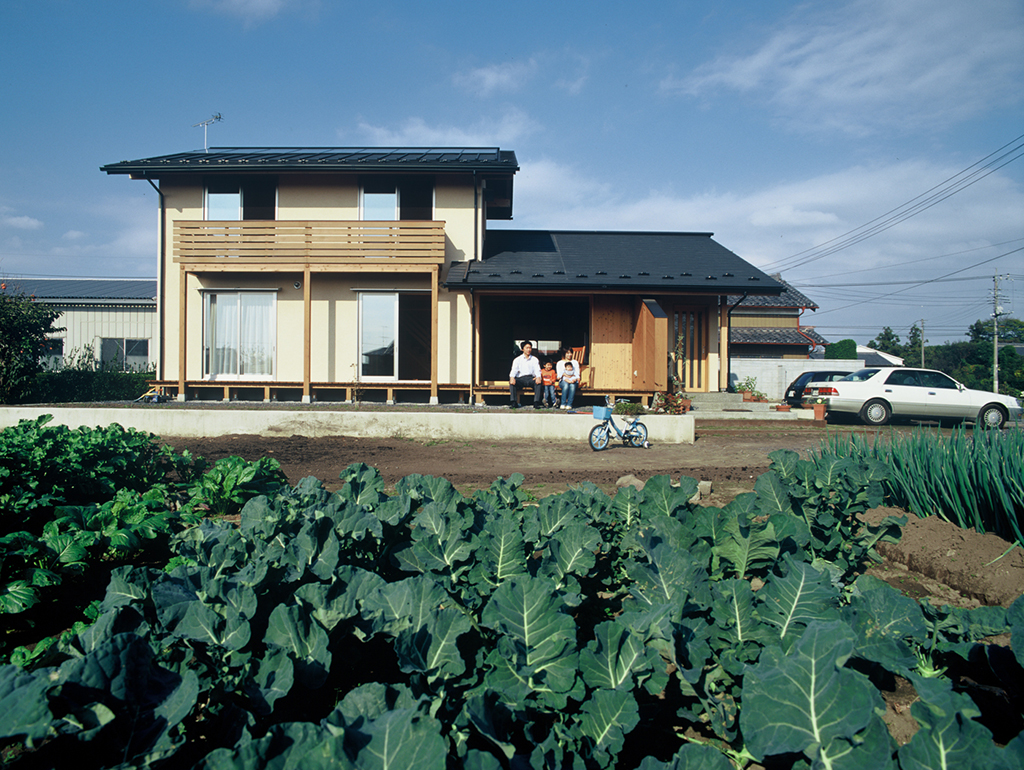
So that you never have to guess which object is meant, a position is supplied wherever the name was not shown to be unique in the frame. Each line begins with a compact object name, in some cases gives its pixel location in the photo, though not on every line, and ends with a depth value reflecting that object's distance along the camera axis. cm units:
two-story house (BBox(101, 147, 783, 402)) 1335
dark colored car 1481
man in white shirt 1227
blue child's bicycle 891
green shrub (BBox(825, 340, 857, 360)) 3228
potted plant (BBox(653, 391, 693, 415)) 1143
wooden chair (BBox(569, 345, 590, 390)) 1429
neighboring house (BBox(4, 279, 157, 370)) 1989
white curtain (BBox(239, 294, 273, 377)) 1416
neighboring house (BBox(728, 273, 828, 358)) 2811
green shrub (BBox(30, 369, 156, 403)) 1335
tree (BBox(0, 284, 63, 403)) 1219
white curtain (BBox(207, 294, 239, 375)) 1418
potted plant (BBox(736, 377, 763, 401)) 1903
